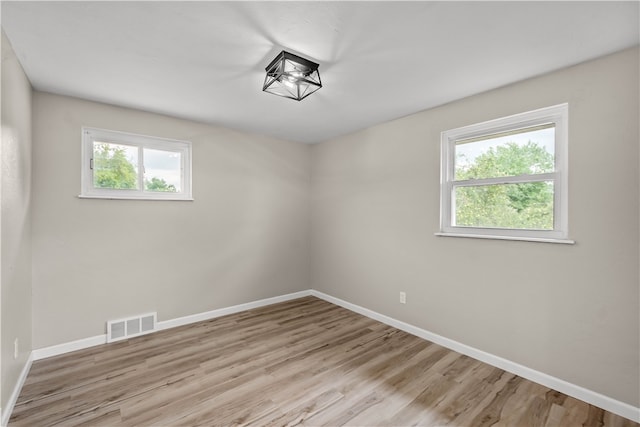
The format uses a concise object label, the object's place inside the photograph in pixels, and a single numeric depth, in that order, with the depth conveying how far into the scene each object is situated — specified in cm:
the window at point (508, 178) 224
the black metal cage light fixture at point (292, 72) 198
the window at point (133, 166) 286
